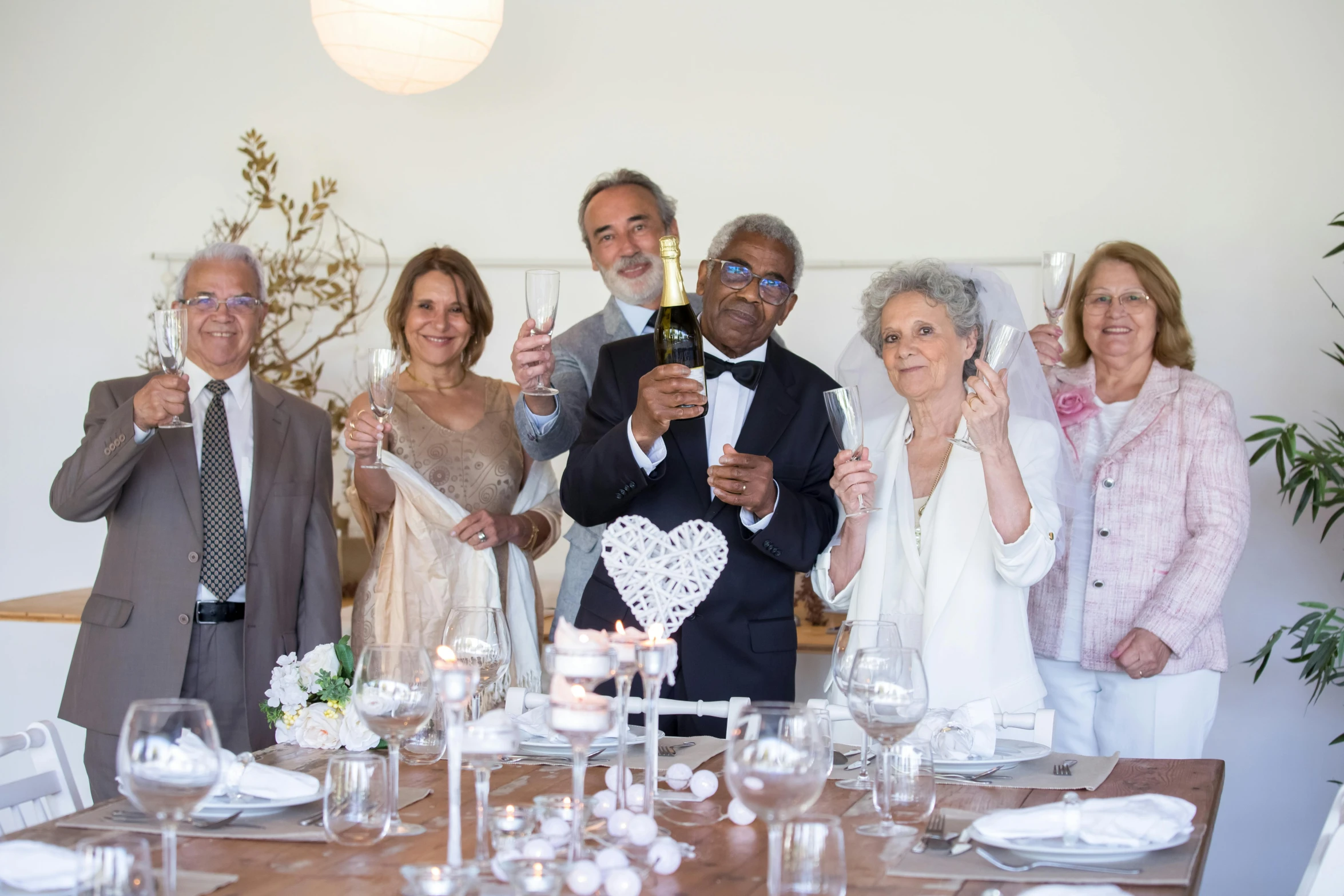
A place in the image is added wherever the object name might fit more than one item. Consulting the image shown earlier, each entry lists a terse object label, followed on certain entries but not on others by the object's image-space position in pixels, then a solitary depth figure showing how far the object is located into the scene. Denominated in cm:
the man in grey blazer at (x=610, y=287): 340
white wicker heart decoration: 273
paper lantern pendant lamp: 371
